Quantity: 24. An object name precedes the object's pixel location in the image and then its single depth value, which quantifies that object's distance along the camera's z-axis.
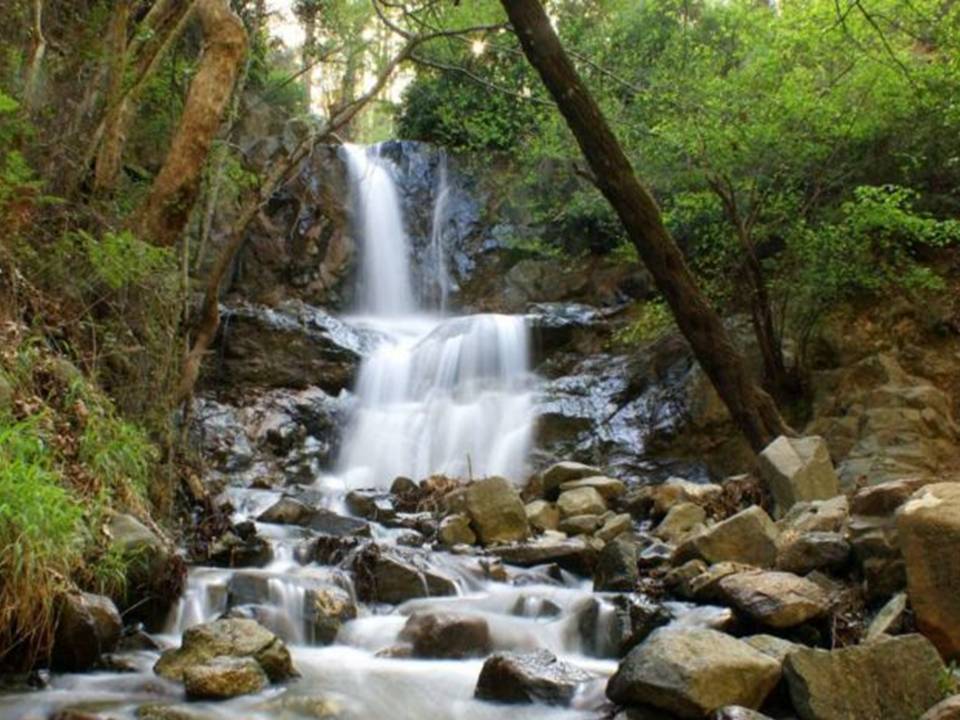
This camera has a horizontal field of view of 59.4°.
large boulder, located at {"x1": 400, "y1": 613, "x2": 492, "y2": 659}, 4.84
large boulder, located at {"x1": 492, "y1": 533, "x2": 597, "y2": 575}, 6.55
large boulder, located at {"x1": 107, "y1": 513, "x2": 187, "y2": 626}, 4.68
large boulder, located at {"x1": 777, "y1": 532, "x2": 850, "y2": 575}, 5.11
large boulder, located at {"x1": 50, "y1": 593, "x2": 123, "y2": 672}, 3.99
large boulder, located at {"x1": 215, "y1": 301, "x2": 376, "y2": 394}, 12.03
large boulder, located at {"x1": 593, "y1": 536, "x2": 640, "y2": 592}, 5.88
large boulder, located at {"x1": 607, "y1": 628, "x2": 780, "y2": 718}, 3.57
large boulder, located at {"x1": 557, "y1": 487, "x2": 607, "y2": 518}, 7.98
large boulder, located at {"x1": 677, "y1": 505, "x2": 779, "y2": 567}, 5.59
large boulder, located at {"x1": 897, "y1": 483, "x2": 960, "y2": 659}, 3.83
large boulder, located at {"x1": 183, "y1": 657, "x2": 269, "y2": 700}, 3.89
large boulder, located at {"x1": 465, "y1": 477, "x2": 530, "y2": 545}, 7.32
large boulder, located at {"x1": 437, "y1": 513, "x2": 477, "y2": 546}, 7.27
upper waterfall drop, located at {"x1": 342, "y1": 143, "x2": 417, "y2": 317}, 16.30
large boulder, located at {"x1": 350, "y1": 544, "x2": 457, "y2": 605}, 5.79
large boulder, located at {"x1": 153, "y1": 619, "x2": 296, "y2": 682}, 4.15
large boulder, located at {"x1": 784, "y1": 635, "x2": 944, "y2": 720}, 3.37
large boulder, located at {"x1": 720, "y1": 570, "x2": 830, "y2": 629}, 4.46
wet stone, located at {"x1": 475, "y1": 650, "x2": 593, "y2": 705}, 4.16
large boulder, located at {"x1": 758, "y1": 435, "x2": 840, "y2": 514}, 6.59
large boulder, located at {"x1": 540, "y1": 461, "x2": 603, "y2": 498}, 8.78
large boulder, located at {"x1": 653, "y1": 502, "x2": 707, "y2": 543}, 7.25
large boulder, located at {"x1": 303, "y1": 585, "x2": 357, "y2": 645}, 5.09
